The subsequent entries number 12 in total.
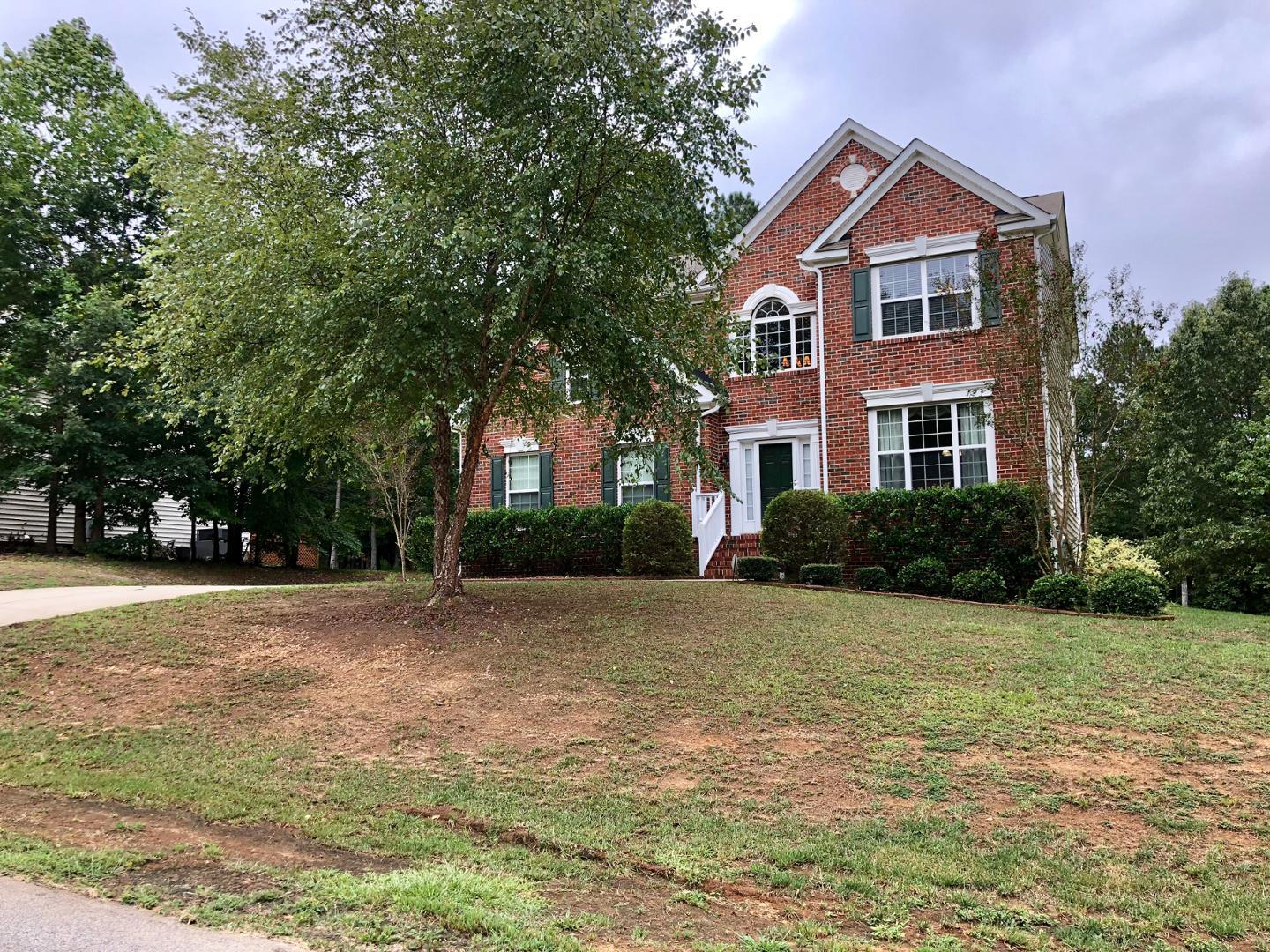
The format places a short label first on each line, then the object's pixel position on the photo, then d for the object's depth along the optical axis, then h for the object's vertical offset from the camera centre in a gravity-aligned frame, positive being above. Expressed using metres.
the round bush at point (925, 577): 13.80 -0.88
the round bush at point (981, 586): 13.01 -0.98
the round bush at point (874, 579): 13.91 -0.90
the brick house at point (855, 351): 15.34 +3.32
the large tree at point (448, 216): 8.84 +3.53
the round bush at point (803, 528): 14.33 -0.05
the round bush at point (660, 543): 15.47 -0.28
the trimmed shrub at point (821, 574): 13.93 -0.80
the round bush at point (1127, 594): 11.68 -1.03
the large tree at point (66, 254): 18.91 +6.92
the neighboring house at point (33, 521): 22.59 +0.51
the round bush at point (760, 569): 14.12 -0.70
